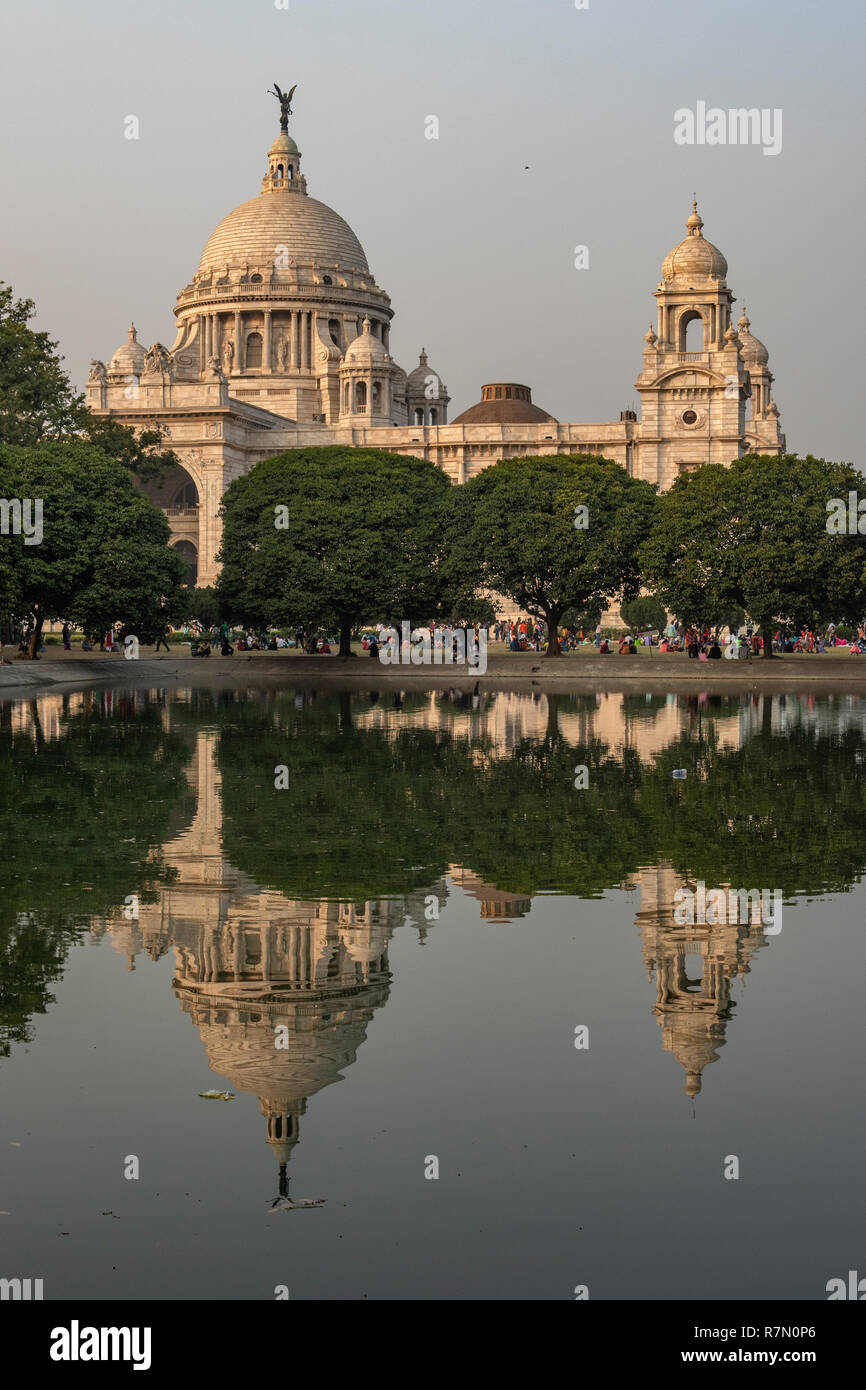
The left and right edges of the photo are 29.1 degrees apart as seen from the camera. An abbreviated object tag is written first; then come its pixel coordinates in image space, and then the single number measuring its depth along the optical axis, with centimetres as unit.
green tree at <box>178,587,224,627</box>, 7625
